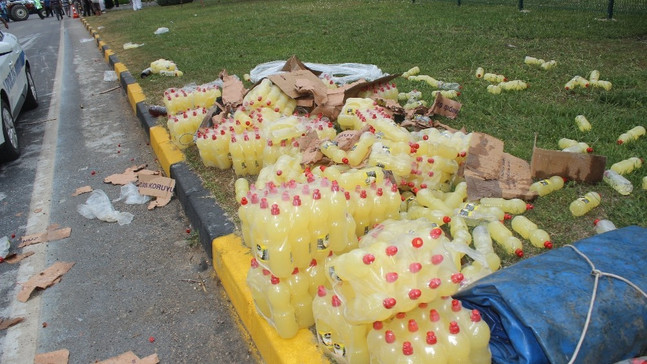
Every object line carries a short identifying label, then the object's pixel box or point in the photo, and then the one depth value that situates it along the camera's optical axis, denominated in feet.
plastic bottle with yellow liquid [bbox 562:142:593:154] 14.45
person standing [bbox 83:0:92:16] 88.43
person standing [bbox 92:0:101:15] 86.63
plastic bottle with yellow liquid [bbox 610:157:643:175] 13.42
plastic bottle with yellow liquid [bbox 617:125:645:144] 15.20
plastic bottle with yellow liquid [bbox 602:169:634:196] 12.53
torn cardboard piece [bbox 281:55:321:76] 20.93
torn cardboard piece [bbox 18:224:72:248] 14.30
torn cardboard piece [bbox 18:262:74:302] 12.06
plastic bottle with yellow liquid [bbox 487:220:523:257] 10.68
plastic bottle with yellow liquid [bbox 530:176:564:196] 12.76
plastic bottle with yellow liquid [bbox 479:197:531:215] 12.09
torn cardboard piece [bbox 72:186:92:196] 17.14
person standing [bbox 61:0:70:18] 103.27
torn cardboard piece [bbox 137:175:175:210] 16.05
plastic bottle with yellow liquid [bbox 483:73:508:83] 22.21
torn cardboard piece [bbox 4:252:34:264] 13.50
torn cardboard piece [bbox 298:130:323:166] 13.87
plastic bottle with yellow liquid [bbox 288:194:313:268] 8.65
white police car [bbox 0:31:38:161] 19.82
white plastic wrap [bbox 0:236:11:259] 13.66
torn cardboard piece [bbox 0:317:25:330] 11.04
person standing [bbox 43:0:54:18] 105.40
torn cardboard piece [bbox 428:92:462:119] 17.93
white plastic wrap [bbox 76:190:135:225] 15.15
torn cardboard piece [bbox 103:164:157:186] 17.65
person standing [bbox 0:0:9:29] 102.27
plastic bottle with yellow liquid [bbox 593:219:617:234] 10.97
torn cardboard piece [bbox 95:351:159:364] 9.73
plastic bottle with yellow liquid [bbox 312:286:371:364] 7.94
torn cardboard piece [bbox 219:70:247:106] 19.22
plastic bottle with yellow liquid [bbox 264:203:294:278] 8.52
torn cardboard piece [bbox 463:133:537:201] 12.45
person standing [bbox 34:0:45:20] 105.40
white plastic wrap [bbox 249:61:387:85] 22.77
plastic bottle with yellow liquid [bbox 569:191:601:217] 11.85
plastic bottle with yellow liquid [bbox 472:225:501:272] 10.21
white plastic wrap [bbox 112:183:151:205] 16.16
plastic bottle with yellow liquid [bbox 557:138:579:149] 15.05
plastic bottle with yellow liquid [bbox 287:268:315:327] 9.02
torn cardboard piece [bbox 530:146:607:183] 12.91
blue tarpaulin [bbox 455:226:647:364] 7.13
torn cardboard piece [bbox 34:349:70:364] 9.93
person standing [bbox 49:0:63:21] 90.79
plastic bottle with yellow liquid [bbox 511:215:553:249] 10.84
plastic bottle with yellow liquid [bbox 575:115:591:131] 16.39
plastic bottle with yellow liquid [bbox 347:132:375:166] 13.51
